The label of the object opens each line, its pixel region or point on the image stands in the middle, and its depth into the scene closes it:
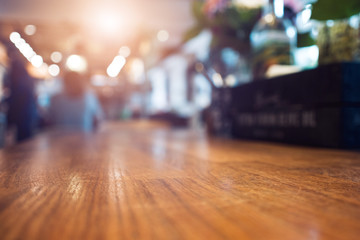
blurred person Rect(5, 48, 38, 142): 1.25
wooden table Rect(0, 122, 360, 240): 0.14
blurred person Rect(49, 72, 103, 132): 2.58
